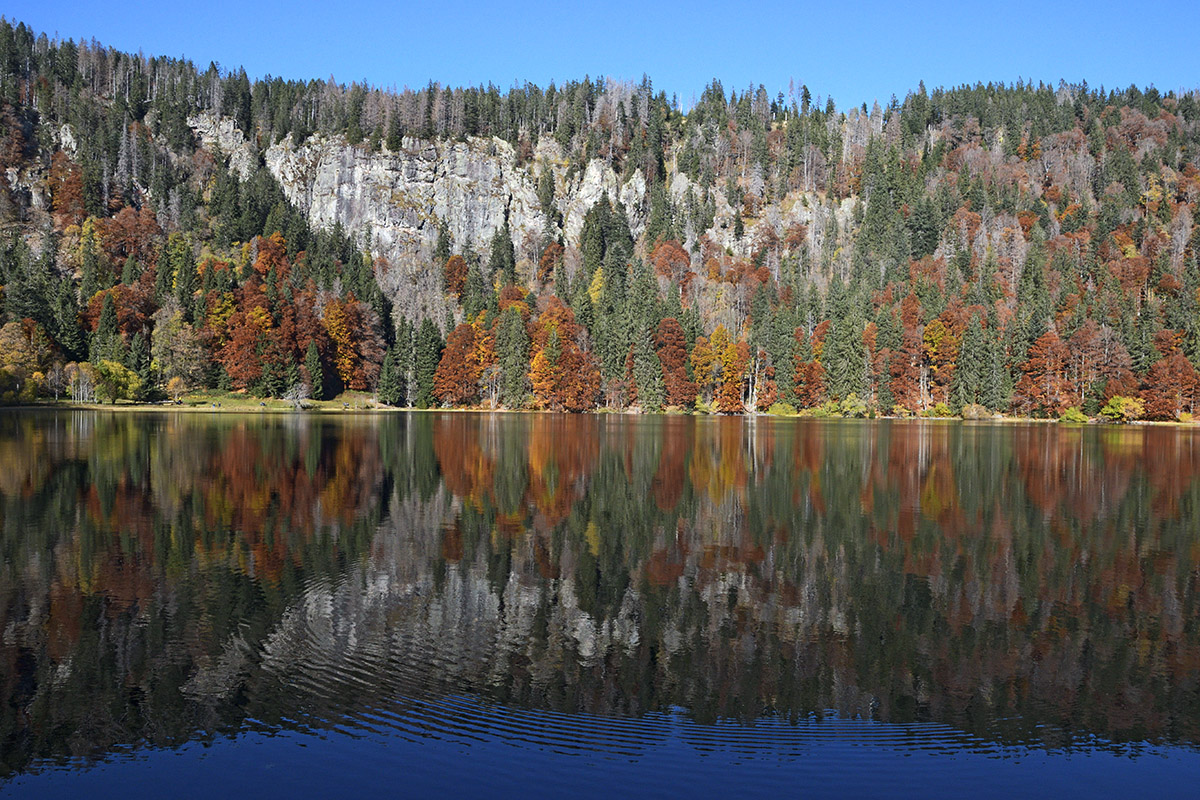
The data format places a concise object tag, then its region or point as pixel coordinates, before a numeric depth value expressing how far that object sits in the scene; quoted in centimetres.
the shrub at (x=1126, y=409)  12094
